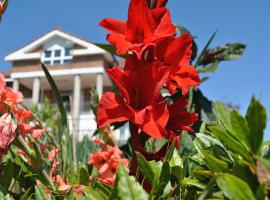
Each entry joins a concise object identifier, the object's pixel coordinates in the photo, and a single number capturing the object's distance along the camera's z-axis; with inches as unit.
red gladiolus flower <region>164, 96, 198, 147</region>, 20.2
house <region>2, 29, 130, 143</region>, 814.5
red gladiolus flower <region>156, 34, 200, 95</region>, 20.6
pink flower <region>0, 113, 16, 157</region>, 20.8
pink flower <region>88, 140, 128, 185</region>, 44.0
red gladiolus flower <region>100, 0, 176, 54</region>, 20.2
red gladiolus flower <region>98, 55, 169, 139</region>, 18.5
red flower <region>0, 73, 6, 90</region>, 26.0
